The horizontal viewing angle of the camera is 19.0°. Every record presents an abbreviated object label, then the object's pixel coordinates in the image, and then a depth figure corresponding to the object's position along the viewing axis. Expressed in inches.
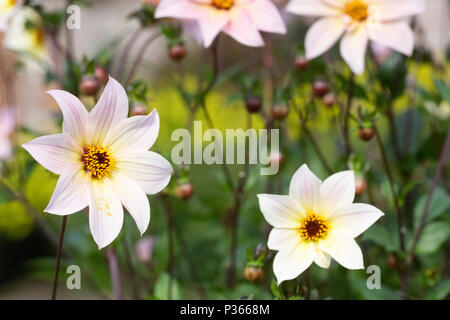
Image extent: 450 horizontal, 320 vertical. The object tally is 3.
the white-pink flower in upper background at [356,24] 33.4
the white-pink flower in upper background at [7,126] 45.8
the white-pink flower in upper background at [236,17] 33.2
